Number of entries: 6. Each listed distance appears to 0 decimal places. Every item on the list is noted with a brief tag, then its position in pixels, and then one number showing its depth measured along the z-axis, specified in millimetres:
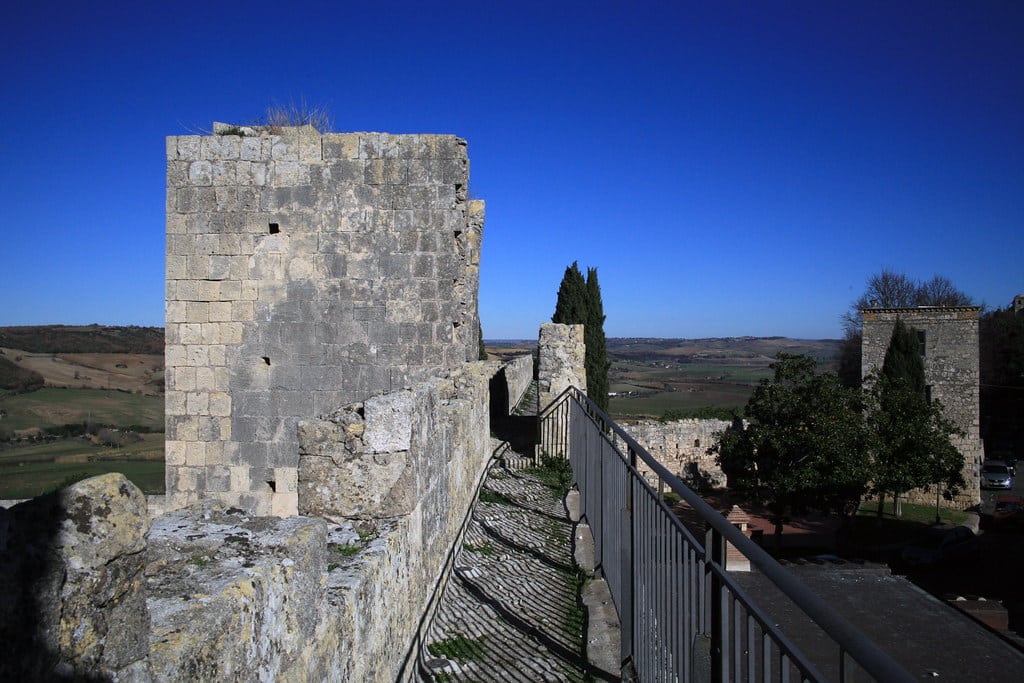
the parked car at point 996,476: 31484
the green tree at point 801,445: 18855
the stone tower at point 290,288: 7055
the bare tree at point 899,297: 45594
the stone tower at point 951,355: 30016
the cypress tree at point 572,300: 31922
